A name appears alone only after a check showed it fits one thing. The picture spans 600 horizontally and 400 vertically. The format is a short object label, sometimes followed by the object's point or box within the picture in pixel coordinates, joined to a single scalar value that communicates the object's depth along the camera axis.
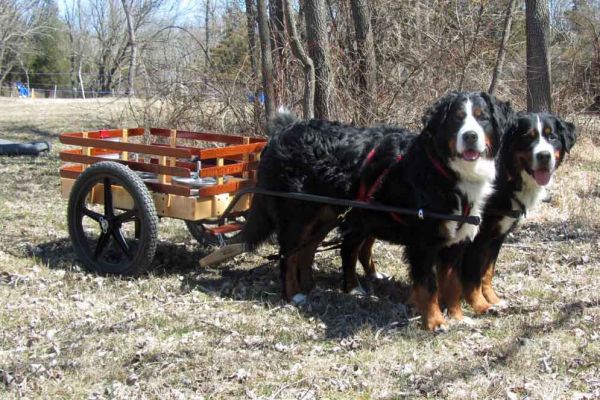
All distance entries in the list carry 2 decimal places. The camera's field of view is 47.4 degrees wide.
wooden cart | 5.92
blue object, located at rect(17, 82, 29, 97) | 54.14
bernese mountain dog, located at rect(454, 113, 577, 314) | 5.06
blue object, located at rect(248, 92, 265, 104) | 10.59
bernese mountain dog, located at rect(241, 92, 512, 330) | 4.69
